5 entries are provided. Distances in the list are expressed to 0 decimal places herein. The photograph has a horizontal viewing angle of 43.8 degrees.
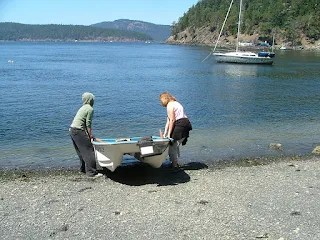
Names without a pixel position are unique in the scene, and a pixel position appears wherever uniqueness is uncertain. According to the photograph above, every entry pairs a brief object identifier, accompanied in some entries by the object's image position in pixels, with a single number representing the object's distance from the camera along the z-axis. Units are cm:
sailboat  7722
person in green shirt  1143
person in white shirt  1192
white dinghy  1102
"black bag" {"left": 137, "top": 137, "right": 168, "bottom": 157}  1097
